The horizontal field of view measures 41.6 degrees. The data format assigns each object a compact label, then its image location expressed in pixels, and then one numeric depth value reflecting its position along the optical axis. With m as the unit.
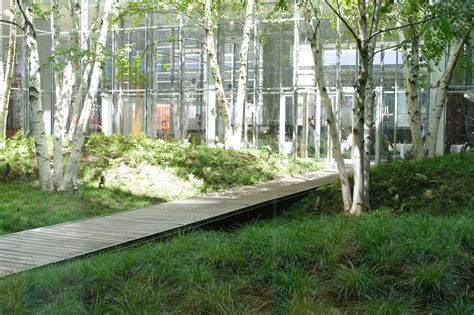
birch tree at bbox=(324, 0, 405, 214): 9.52
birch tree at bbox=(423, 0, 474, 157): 8.27
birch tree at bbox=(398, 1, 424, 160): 12.70
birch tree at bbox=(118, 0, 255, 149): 17.95
